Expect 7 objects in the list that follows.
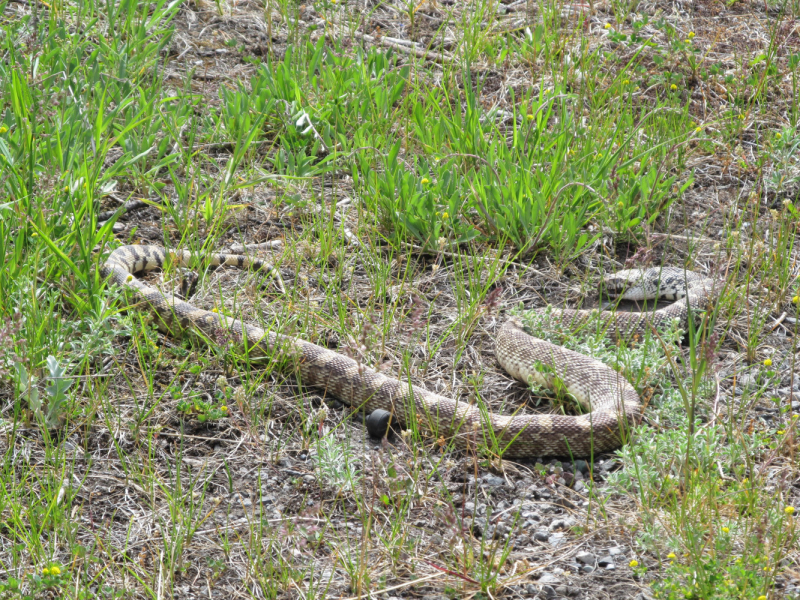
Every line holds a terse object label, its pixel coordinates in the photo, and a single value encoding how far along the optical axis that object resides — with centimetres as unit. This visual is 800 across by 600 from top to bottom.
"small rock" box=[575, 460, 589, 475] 769
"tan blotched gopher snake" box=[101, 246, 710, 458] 777
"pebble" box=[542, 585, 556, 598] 601
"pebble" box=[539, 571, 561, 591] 610
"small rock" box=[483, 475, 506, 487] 743
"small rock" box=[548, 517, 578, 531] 679
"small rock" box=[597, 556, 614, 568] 629
